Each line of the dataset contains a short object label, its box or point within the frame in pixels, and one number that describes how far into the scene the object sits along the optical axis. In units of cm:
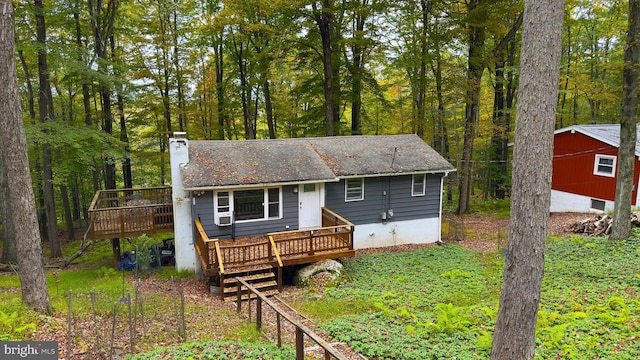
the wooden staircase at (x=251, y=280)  1083
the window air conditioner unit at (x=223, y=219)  1305
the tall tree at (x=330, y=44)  1847
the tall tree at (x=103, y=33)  1709
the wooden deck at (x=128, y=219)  1262
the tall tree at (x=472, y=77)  1831
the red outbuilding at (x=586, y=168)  1764
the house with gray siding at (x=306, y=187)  1298
